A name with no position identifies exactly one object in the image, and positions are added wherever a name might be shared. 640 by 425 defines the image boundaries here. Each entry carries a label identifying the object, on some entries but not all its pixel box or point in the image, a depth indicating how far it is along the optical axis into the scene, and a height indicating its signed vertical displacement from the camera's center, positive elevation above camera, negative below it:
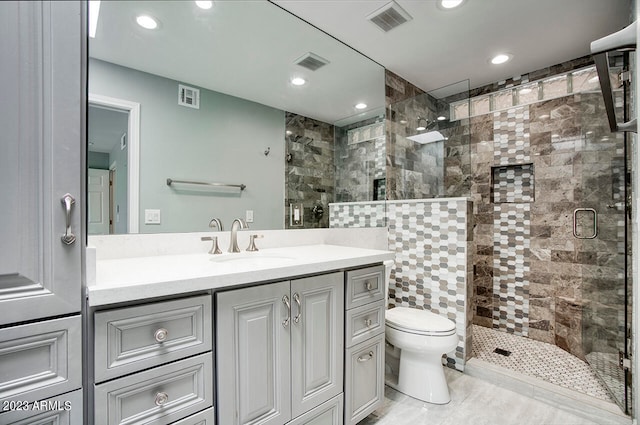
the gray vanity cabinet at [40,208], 0.74 +0.01
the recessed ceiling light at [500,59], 2.44 +1.30
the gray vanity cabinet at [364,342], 1.48 -0.68
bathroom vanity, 0.87 -0.46
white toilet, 1.82 -0.86
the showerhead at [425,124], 2.83 +0.85
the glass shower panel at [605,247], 1.74 -0.23
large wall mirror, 1.34 +0.56
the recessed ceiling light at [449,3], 1.81 +1.29
